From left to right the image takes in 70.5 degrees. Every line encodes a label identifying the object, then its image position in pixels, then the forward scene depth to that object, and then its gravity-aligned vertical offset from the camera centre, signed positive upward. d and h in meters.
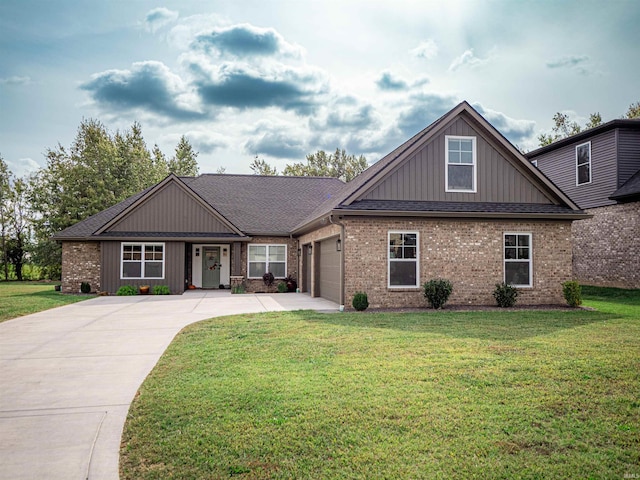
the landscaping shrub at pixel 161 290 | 20.42 -1.86
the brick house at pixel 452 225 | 13.59 +0.73
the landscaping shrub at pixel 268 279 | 21.88 -1.48
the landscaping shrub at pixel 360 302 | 13.02 -1.55
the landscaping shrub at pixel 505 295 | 13.69 -1.43
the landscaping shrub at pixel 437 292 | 13.17 -1.28
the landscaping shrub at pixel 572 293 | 13.77 -1.39
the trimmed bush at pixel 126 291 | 20.17 -1.88
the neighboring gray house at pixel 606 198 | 18.55 +2.11
